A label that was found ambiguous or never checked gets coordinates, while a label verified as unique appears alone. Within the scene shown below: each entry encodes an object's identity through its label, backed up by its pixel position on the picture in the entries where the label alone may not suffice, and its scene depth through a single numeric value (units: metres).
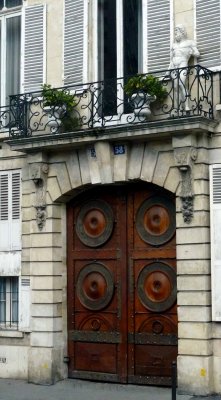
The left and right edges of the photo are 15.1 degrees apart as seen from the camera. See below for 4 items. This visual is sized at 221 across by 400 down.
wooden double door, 14.74
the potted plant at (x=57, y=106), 15.29
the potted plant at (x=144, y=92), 14.20
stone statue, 14.06
